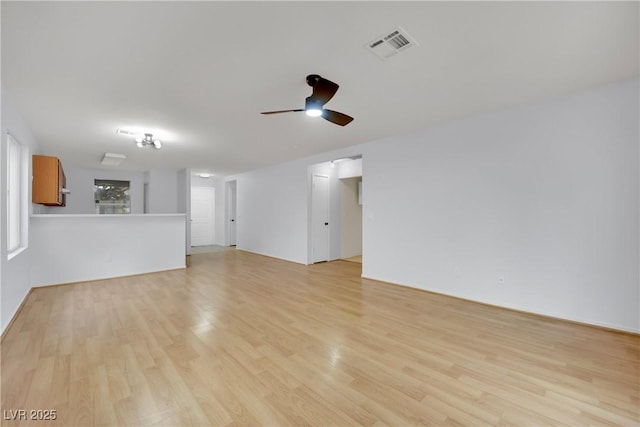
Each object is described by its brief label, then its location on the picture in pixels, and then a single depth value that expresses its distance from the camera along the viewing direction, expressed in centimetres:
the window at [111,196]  809
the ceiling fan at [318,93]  243
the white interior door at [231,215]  943
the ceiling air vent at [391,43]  197
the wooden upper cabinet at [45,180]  423
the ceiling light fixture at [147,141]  435
